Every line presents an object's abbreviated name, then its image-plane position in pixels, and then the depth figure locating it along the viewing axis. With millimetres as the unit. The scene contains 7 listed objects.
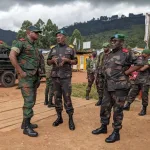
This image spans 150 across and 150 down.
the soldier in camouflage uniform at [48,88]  6277
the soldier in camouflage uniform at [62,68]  4508
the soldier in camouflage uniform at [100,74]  6585
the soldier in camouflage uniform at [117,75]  3984
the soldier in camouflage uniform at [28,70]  4125
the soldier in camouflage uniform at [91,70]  7465
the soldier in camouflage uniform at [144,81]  5848
